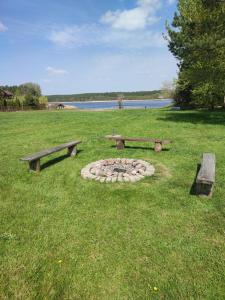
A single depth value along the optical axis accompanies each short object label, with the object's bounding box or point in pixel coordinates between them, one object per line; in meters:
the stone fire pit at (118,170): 5.91
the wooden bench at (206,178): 4.54
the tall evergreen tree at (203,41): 13.09
